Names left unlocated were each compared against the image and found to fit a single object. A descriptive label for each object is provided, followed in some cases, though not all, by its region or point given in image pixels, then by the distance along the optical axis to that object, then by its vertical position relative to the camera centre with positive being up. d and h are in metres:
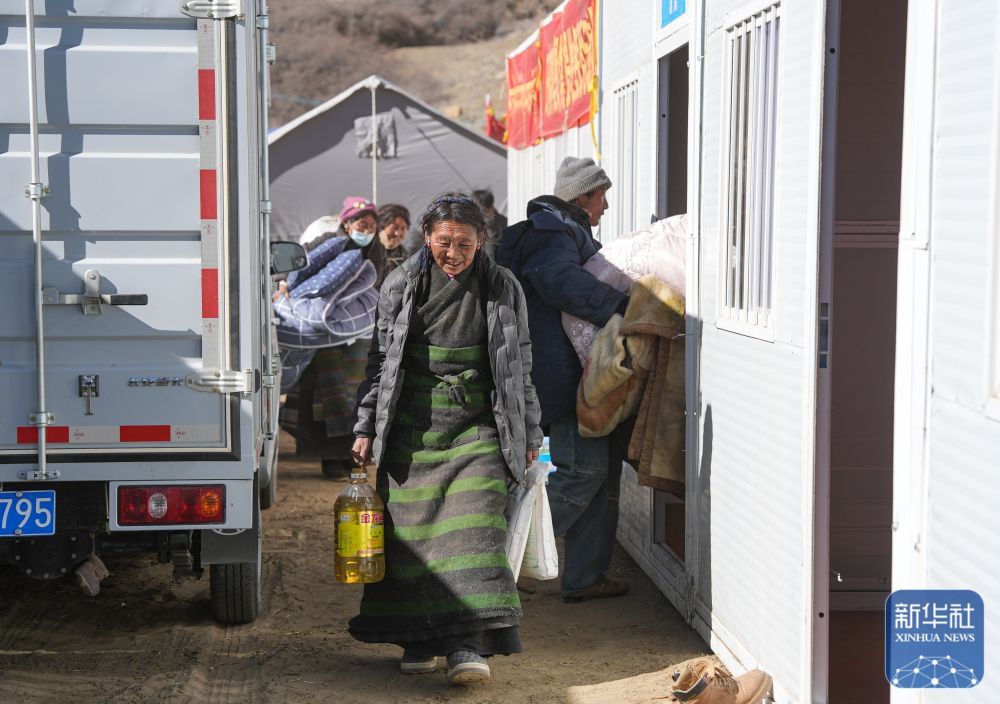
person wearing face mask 9.42 -0.95
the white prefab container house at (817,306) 3.04 -0.17
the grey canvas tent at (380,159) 17.17 +1.20
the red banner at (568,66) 8.84 +1.35
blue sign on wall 5.93 +1.08
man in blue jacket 5.93 -0.44
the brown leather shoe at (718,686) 4.33 -1.41
